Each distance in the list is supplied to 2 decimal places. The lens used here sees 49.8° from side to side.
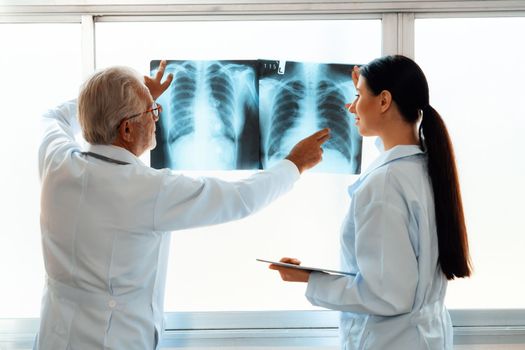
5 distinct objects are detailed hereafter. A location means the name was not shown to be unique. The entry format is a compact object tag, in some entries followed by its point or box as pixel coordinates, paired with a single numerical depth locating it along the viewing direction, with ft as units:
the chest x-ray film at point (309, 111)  5.83
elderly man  4.61
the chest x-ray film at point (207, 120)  5.83
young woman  4.37
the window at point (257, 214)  5.92
